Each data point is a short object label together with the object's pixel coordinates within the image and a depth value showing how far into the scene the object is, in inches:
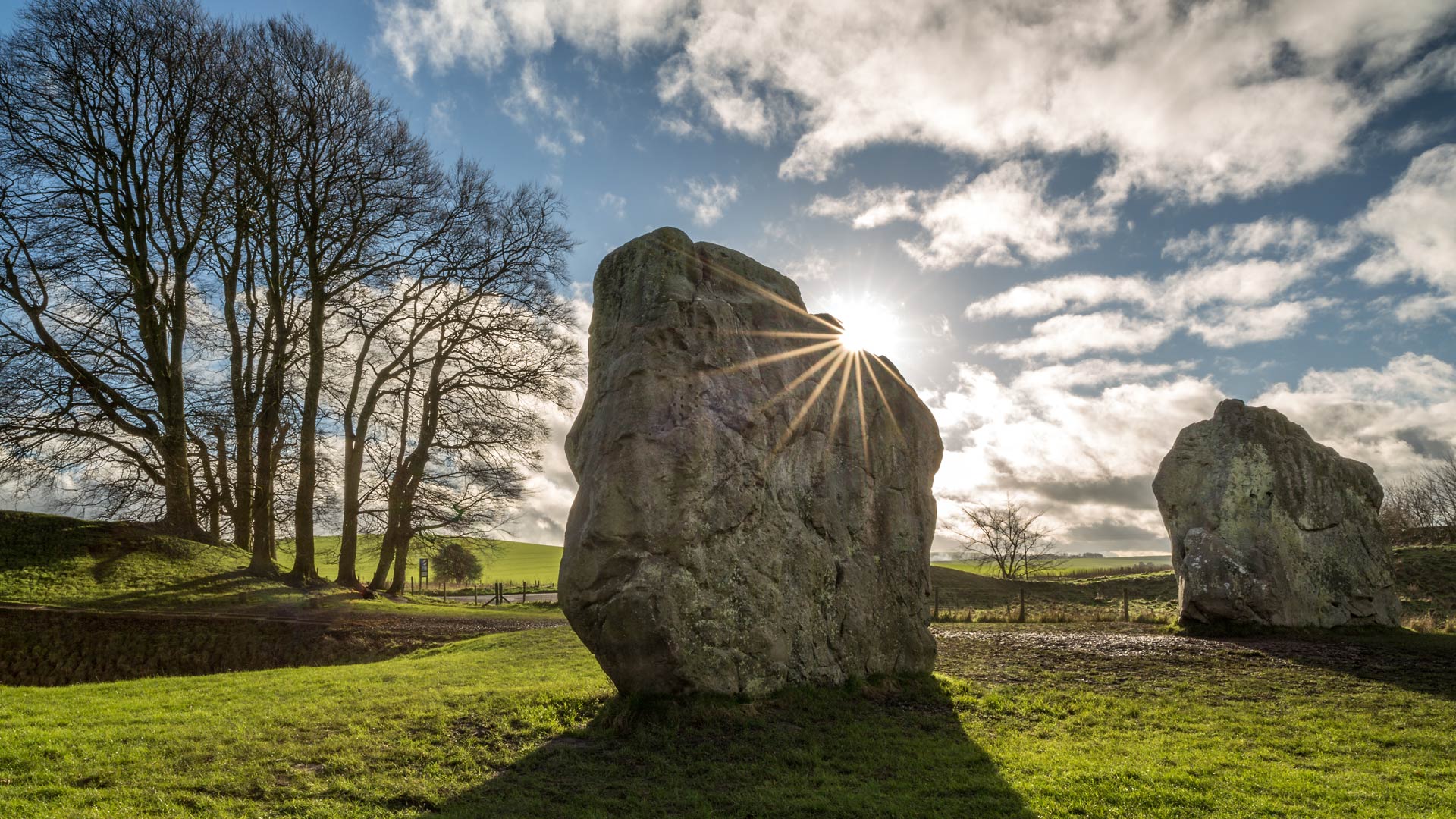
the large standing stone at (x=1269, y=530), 748.6
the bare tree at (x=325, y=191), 928.3
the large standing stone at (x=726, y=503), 353.7
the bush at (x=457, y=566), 2011.6
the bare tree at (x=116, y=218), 780.0
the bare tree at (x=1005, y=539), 2027.6
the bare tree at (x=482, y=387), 1084.5
